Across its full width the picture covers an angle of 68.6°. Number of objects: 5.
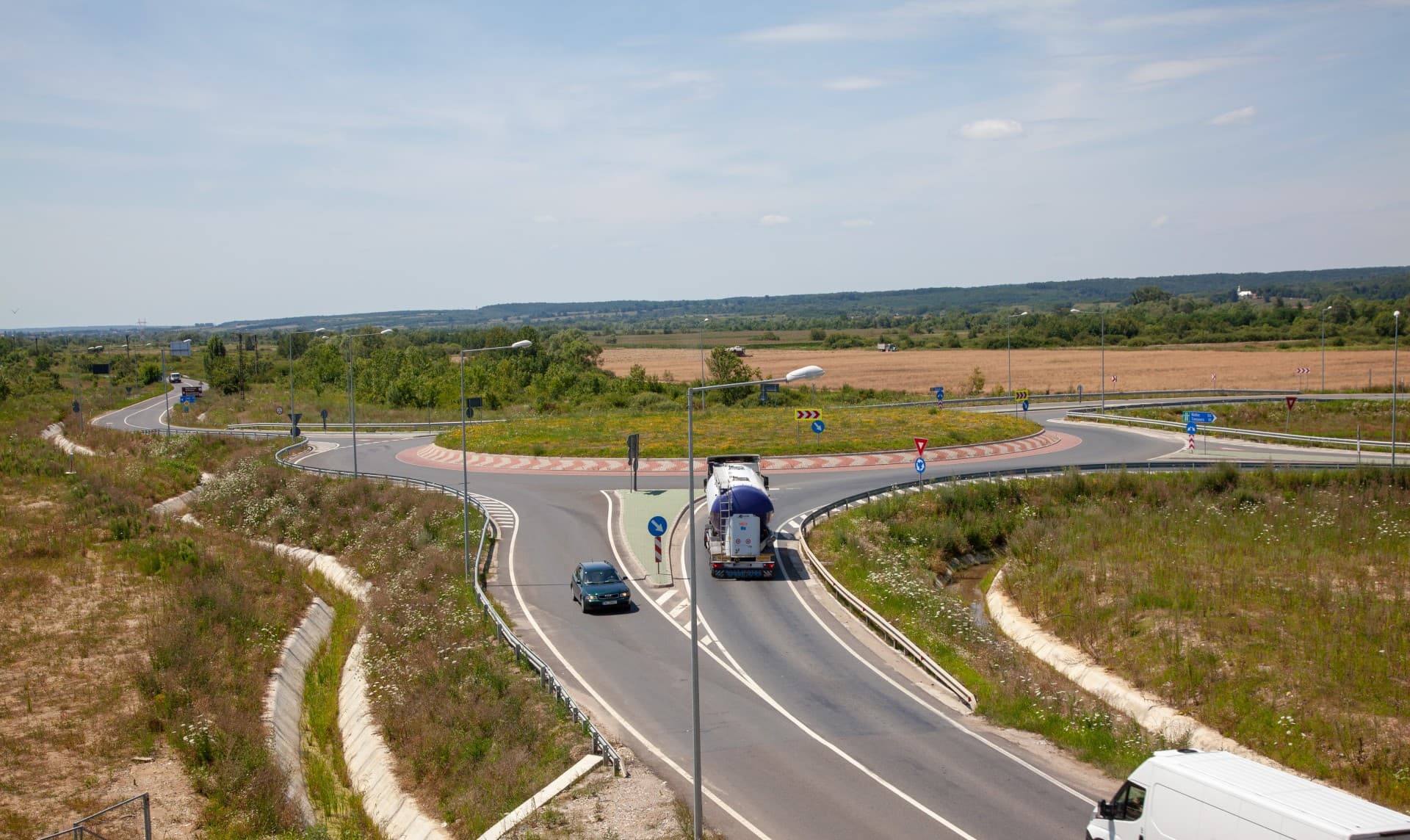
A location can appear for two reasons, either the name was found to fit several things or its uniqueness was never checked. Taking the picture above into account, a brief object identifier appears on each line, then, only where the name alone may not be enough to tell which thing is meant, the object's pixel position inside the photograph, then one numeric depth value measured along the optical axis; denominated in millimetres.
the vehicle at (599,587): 30922
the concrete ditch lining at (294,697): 24516
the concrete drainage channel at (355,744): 20359
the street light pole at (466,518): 33553
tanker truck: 33656
